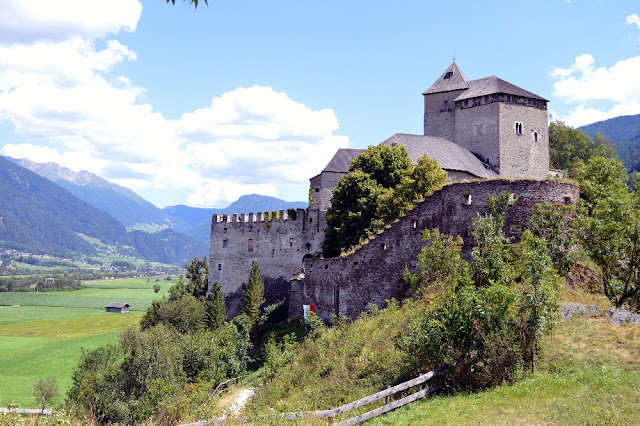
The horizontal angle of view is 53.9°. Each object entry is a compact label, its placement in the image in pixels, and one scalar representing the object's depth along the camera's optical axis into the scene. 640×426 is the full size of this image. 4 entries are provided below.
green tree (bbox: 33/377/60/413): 59.30
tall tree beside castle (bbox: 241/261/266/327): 54.16
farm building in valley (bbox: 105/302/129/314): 158.59
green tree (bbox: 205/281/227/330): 56.56
